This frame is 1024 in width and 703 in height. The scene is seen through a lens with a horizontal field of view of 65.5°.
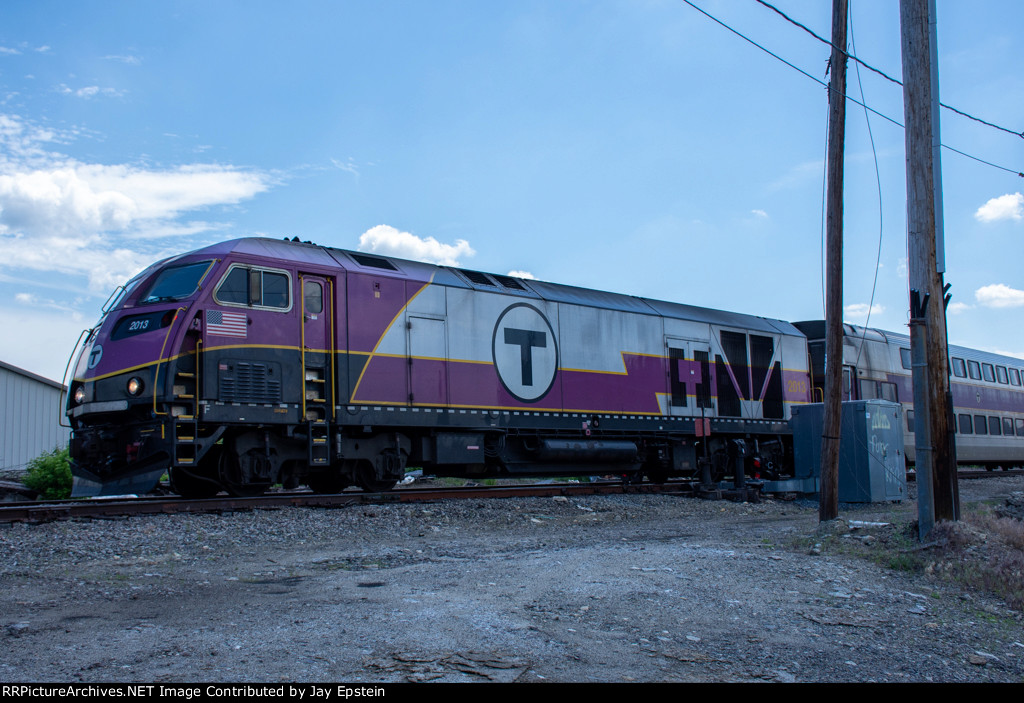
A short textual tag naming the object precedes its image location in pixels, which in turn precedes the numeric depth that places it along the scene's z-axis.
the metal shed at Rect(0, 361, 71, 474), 22.94
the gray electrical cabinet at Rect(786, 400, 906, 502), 13.63
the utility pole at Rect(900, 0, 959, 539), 8.23
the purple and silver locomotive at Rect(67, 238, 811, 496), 10.15
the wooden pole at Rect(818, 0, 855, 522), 10.34
